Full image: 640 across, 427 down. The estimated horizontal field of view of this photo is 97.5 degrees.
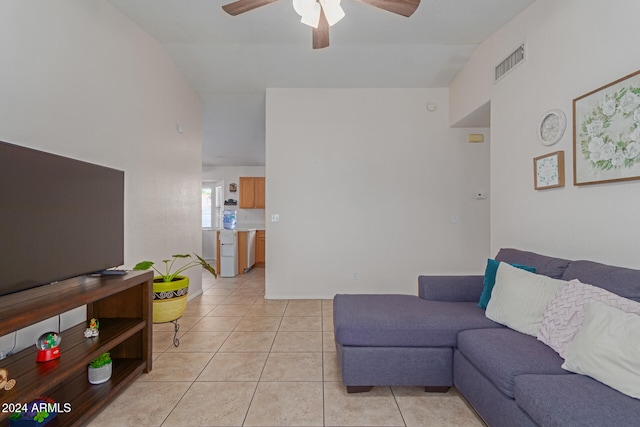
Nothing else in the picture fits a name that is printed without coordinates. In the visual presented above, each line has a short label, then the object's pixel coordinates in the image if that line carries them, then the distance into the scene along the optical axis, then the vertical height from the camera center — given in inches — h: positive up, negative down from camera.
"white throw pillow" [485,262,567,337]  62.5 -20.1
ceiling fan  70.8 +53.2
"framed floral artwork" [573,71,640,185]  62.1 +19.6
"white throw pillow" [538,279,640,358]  51.1 -19.0
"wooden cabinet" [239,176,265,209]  287.9 +23.0
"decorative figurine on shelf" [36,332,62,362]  55.3 -26.6
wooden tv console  47.2 -28.9
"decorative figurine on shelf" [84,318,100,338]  65.7 -27.4
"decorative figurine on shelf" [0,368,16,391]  43.9 -26.8
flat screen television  49.0 -0.8
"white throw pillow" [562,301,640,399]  41.5 -21.5
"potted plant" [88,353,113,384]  65.5 -36.5
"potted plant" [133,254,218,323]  88.9 -26.9
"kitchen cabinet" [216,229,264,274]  225.6 -30.1
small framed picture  81.1 +13.2
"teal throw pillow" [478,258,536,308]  77.9 -19.0
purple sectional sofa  41.2 -27.4
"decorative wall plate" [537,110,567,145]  81.3 +26.3
